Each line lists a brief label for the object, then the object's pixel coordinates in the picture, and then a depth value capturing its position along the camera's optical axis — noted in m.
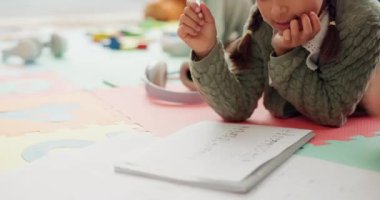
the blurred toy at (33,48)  1.30
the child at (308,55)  0.70
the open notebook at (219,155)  0.56
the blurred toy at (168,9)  1.86
